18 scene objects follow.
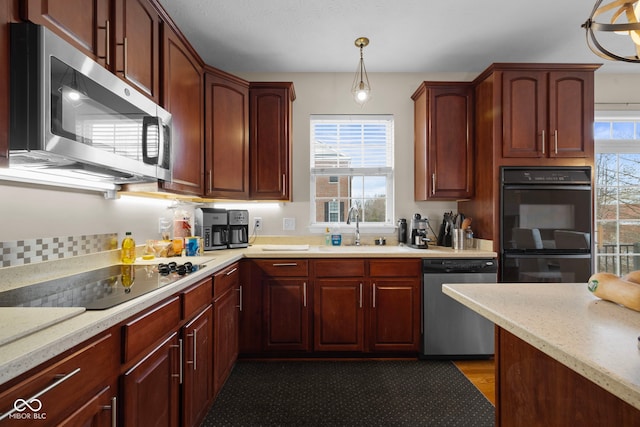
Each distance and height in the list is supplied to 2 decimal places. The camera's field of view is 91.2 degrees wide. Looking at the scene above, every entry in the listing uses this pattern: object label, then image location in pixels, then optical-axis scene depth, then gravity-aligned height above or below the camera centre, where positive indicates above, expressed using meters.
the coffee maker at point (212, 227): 2.56 -0.12
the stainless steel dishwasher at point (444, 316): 2.50 -0.82
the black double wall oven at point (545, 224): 2.49 -0.09
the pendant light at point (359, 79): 2.36 +1.35
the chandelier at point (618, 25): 0.84 +0.54
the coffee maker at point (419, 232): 2.78 -0.18
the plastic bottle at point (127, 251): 1.96 -0.24
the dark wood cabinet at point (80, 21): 1.07 +0.73
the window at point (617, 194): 3.15 +0.19
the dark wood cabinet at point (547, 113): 2.54 +0.81
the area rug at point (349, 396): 1.82 -1.20
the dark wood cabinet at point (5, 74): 0.97 +0.43
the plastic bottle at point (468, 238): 2.81 -0.23
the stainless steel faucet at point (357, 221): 3.05 -0.08
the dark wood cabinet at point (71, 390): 0.67 -0.44
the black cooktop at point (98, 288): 1.07 -0.31
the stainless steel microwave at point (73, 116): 1.01 +0.37
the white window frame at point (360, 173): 3.19 +0.41
